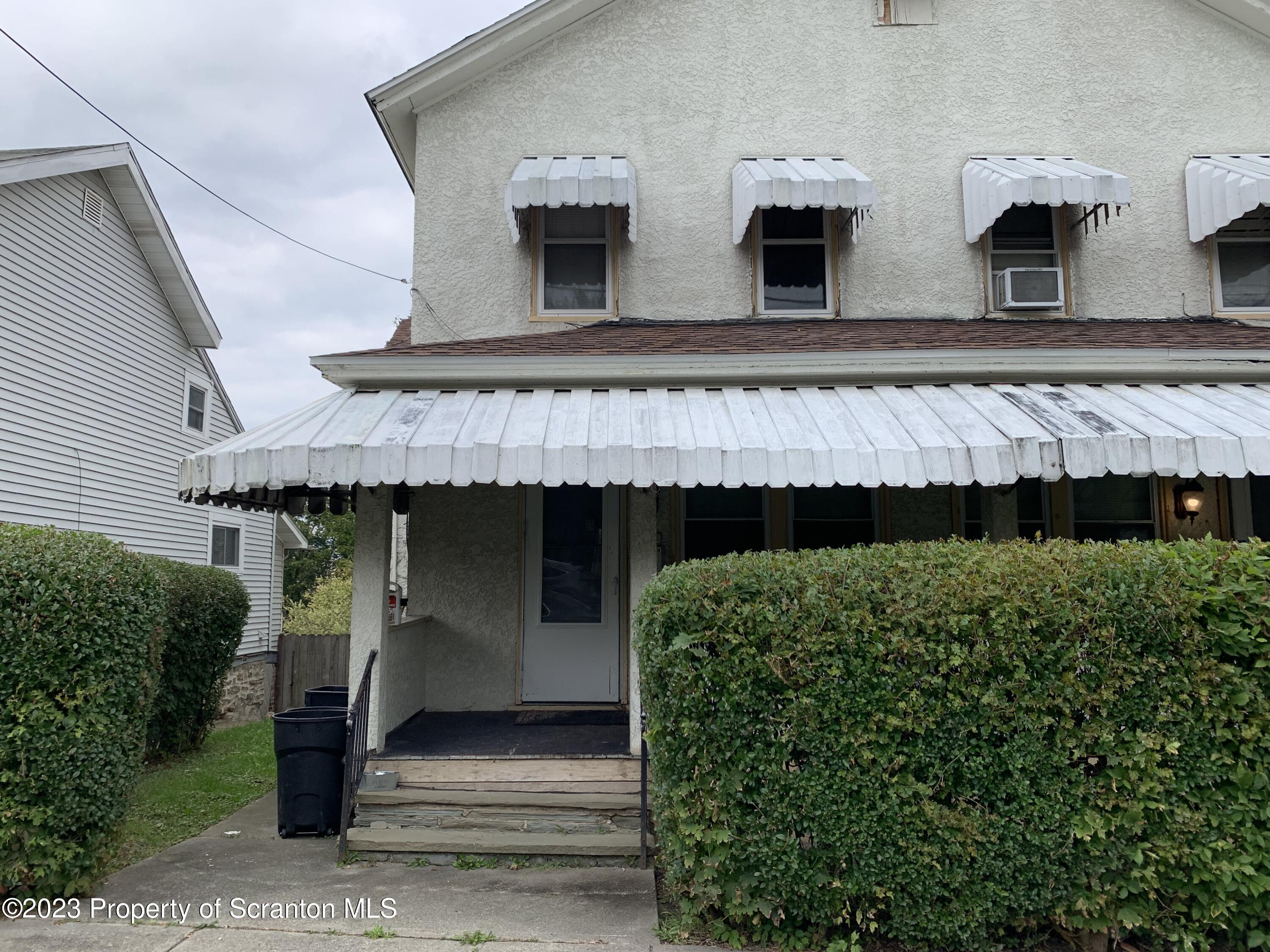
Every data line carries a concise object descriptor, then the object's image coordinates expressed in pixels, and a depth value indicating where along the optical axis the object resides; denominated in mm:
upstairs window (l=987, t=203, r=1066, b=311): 9492
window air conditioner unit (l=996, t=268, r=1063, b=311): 9070
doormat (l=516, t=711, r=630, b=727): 7848
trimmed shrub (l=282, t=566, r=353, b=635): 23844
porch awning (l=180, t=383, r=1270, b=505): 6152
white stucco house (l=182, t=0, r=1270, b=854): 6320
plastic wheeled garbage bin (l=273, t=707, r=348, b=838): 6547
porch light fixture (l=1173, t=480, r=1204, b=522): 8609
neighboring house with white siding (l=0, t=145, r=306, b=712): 11531
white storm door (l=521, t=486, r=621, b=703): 8570
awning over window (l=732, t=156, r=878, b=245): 8547
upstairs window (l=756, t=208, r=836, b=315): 9398
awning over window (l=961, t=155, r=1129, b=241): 8547
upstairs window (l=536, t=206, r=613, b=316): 9383
